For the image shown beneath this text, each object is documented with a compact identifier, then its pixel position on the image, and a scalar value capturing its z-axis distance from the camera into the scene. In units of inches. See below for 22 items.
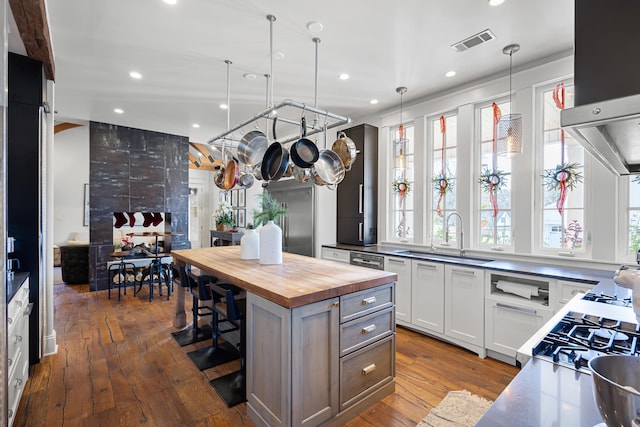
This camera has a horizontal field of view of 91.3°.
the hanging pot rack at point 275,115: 90.9
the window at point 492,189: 135.5
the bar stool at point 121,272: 203.6
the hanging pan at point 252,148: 114.3
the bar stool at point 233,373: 88.0
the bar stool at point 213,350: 109.3
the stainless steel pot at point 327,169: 106.9
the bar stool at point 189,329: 124.8
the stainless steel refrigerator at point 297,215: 200.1
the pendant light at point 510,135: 105.0
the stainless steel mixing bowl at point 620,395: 21.7
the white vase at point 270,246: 103.4
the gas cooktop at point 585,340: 37.7
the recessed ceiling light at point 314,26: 99.7
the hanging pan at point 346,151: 116.3
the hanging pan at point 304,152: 92.9
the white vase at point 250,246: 114.3
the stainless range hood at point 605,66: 32.3
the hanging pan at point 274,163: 95.3
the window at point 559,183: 116.5
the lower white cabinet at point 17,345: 71.6
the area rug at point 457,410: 79.0
